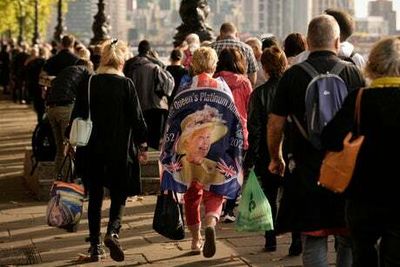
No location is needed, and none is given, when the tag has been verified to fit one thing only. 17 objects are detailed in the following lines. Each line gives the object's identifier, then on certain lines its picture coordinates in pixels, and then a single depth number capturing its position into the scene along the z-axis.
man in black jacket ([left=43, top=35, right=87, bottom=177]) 11.58
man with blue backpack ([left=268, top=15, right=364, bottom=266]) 6.29
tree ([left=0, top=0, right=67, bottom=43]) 62.19
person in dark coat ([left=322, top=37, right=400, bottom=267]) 5.40
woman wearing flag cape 8.51
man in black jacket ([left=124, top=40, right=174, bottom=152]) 13.12
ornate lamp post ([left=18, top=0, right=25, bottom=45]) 58.81
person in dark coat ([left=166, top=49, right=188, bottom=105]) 14.02
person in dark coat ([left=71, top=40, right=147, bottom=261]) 8.41
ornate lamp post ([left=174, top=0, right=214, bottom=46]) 17.56
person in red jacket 9.53
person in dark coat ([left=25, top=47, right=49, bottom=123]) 19.89
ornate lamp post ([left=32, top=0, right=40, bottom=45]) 46.19
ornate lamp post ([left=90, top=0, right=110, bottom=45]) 23.50
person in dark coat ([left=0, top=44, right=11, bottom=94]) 38.31
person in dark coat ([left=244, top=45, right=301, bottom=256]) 8.59
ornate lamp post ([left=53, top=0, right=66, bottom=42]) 36.03
